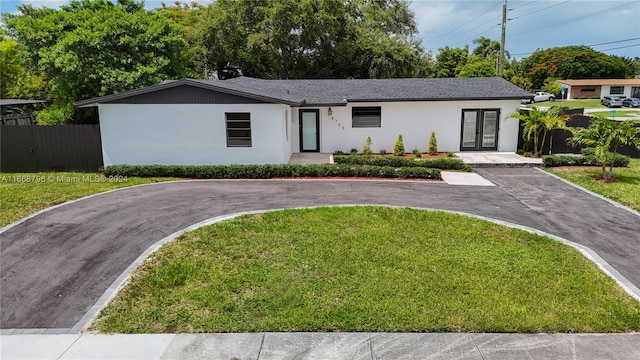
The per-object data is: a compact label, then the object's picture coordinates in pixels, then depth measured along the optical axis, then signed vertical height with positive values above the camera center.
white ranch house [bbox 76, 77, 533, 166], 15.44 +0.28
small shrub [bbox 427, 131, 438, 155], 19.28 -0.96
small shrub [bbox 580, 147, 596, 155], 17.82 -1.19
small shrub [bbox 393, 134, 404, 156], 18.97 -1.02
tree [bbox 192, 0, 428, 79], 31.23 +6.44
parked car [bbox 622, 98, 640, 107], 52.31 +2.51
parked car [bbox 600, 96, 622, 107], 52.56 +2.61
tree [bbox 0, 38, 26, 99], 31.28 +4.39
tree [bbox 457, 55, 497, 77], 39.53 +5.21
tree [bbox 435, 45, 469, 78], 45.06 +6.74
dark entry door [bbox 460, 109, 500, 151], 19.59 -0.30
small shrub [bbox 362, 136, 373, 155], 19.09 -1.05
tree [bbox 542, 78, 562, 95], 60.66 +5.16
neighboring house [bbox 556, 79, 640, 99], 66.75 +5.60
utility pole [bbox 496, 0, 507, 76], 34.86 +8.13
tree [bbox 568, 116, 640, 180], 13.60 -0.40
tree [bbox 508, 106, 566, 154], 17.77 +0.05
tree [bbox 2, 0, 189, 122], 20.81 +4.02
